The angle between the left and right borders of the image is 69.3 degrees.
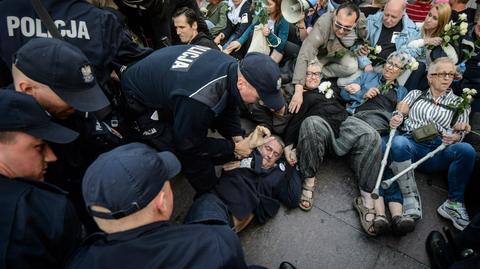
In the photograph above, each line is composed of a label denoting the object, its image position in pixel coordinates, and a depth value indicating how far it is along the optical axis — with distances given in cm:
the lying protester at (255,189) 283
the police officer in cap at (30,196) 137
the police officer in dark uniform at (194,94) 223
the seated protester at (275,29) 442
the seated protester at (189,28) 383
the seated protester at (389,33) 416
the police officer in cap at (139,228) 131
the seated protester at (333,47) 385
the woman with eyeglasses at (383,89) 385
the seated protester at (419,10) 487
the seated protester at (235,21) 489
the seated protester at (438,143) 317
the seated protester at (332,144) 328
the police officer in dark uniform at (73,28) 219
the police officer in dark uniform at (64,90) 183
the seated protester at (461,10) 467
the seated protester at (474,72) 396
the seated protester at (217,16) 517
